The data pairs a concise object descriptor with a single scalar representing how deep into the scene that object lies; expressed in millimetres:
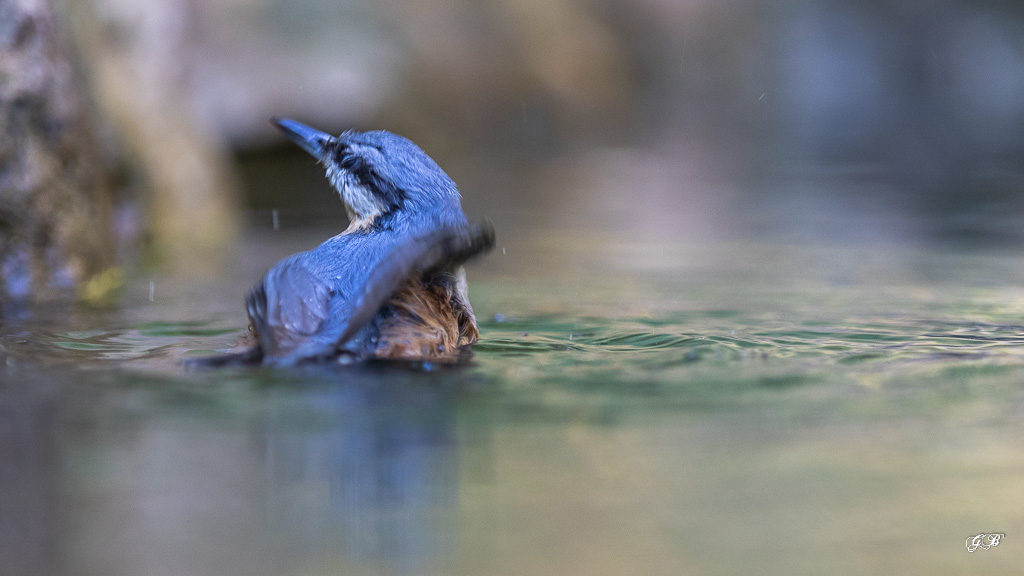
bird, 7559
